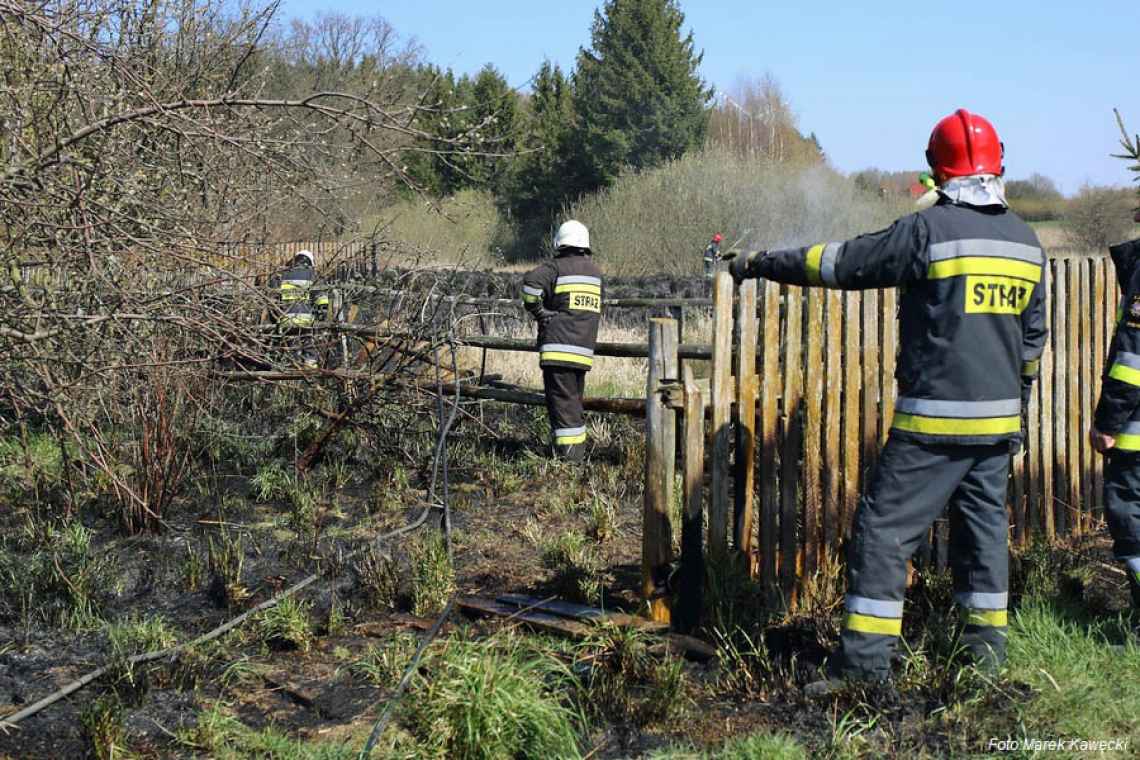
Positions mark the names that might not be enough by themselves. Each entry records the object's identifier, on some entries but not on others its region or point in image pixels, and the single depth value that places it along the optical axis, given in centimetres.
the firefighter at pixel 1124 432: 419
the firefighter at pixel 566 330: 779
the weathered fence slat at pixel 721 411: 421
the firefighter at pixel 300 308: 495
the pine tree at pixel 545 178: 4131
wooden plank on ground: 415
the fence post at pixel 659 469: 438
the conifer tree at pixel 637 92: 4116
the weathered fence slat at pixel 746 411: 426
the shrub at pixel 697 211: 3019
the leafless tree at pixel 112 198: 380
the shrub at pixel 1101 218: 3081
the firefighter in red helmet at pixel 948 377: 356
